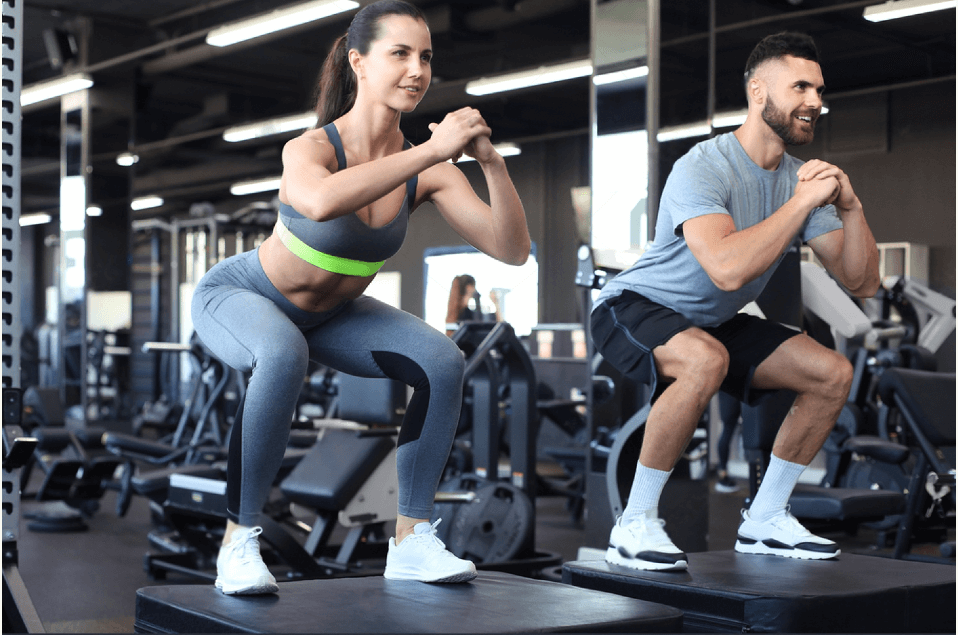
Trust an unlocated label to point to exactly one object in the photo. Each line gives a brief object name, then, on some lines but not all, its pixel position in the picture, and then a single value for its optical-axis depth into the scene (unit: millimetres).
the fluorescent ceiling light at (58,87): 8609
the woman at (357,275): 1779
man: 2184
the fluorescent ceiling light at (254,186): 11156
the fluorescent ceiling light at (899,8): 6726
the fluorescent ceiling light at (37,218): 16516
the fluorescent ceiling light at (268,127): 10031
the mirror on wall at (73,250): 8211
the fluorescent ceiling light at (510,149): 8711
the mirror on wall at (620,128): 3986
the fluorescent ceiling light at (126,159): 8688
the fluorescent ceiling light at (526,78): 8438
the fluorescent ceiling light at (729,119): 4084
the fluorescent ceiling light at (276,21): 7312
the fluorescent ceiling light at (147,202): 10883
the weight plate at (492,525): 3727
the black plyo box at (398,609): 1589
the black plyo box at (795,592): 1927
